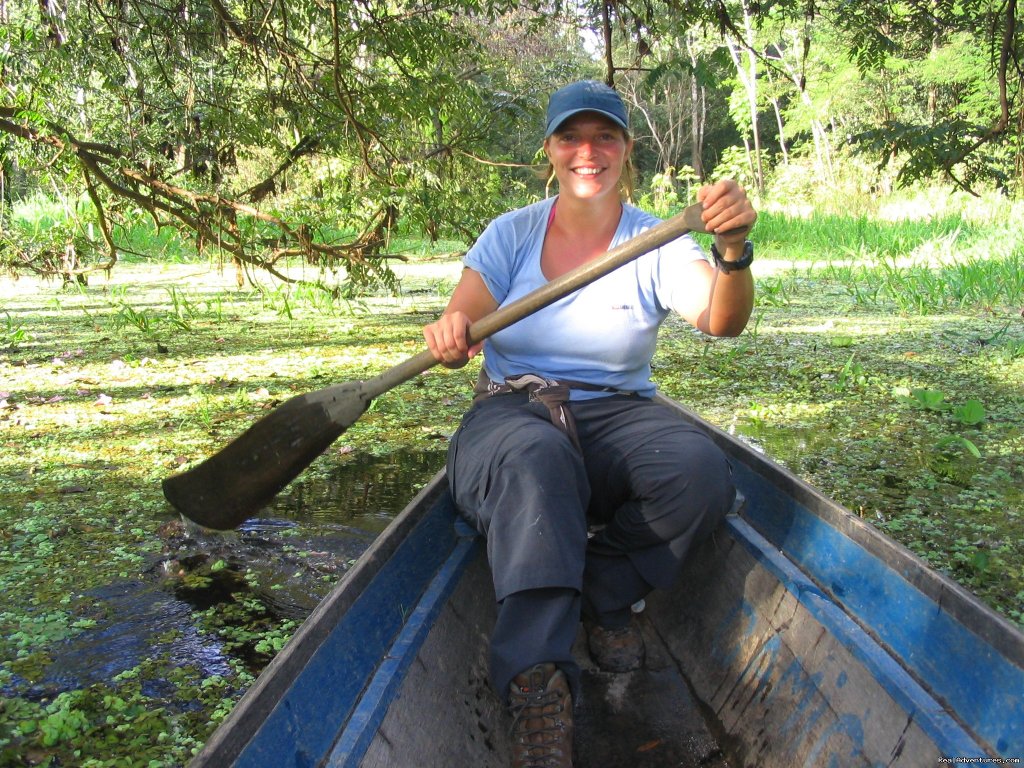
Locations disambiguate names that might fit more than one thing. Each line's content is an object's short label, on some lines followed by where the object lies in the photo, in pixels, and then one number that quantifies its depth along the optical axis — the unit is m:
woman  1.40
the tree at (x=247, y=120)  3.56
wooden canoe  1.18
